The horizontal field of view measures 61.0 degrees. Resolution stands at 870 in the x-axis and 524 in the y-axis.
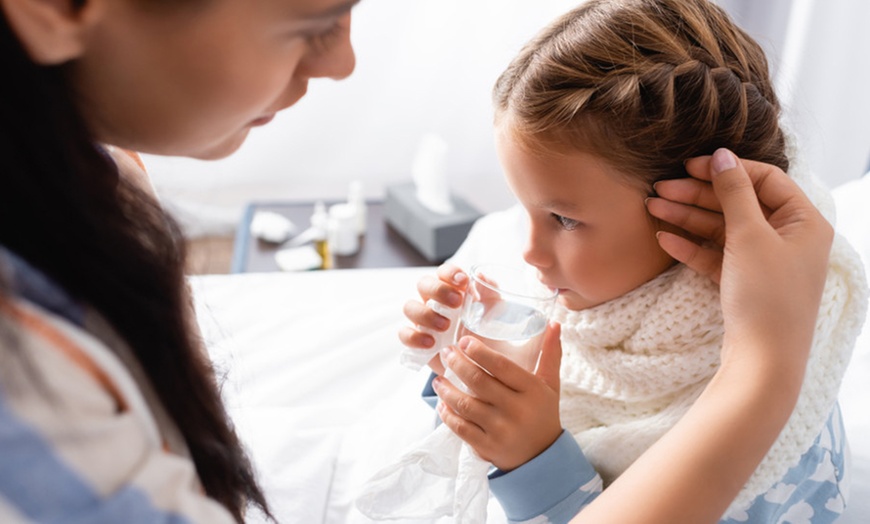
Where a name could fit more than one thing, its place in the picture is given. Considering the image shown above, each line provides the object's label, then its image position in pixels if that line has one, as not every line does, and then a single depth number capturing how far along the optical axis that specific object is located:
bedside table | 1.92
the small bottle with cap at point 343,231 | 1.92
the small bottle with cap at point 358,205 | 2.02
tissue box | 1.94
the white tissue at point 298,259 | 1.88
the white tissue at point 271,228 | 2.01
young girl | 0.81
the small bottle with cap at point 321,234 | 1.93
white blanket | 1.06
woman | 0.46
